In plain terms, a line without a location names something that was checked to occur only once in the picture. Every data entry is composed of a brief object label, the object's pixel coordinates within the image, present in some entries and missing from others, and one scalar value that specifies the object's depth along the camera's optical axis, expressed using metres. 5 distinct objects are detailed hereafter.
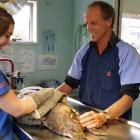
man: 1.45
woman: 0.98
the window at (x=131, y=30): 2.88
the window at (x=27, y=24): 2.98
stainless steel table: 1.02
